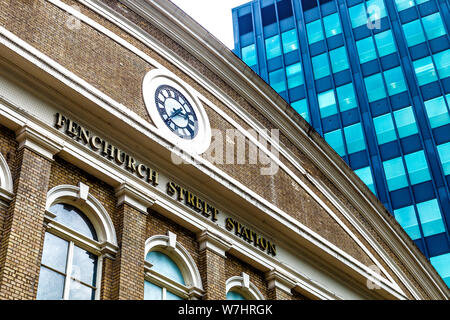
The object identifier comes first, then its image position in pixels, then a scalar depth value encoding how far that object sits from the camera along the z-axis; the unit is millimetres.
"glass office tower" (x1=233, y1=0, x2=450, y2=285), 46125
